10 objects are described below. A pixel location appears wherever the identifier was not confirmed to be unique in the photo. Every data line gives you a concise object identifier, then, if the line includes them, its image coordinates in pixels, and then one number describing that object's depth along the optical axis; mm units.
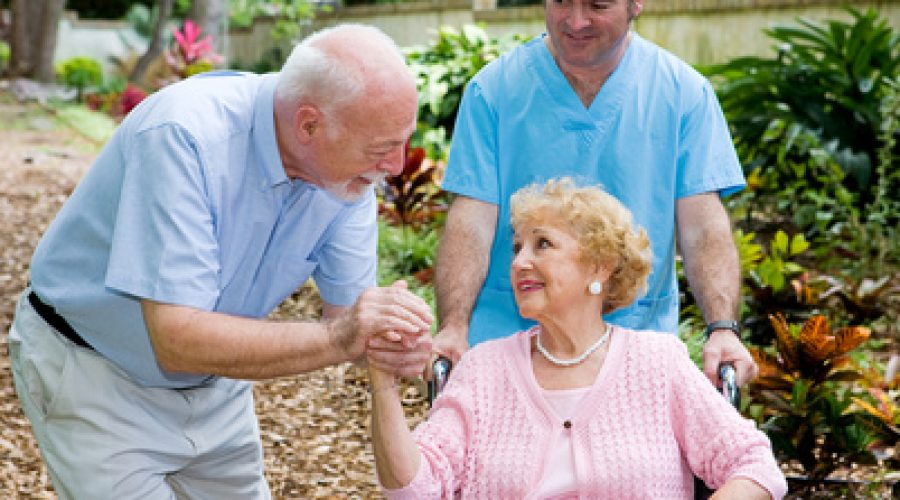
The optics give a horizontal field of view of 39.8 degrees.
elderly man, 2244
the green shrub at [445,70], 9070
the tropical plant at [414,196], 7398
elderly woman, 2662
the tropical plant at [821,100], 7652
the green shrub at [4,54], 30333
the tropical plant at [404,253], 6879
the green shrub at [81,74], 21381
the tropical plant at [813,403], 4004
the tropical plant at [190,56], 12261
